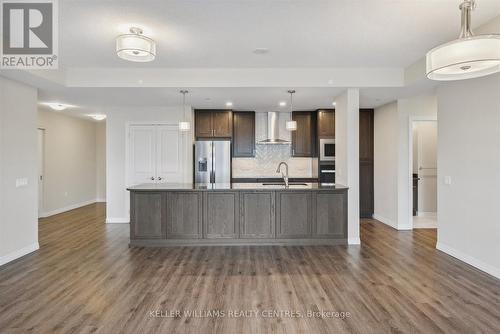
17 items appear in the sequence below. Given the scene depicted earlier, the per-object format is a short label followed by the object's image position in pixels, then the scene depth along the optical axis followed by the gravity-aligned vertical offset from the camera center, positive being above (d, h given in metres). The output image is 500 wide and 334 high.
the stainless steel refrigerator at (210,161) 6.65 +0.10
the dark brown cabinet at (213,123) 6.88 +0.98
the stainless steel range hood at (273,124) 7.04 +0.98
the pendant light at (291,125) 5.21 +0.71
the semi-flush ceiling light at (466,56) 1.84 +0.71
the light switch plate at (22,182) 4.26 -0.24
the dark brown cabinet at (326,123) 6.80 +0.96
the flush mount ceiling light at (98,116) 7.69 +1.29
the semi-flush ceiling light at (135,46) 3.14 +1.27
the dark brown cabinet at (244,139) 7.17 +0.64
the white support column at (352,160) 4.82 +0.08
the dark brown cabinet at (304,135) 7.14 +0.73
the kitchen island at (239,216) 4.77 -0.82
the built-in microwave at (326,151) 6.76 +0.32
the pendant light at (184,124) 5.11 +0.74
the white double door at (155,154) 6.54 +0.25
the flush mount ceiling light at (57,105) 6.12 +1.26
